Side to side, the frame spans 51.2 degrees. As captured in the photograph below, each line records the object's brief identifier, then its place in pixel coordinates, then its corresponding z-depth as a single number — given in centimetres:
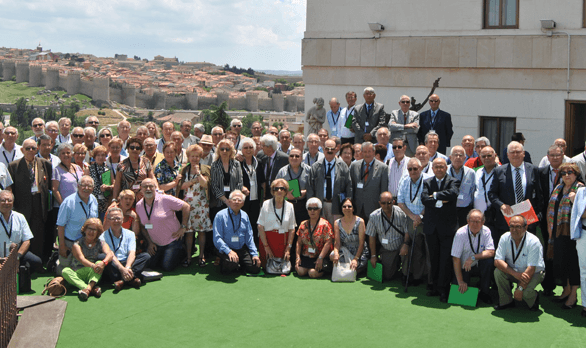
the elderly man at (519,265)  596
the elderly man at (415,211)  688
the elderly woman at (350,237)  713
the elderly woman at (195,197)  766
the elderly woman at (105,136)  842
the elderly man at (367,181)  739
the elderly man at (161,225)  737
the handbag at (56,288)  634
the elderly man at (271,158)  796
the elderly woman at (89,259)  644
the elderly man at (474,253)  628
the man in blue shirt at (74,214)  685
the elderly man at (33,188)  729
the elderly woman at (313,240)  718
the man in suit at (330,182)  750
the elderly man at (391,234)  702
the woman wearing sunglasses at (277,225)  733
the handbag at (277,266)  727
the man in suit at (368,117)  924
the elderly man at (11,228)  645
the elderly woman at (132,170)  749
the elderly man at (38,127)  834
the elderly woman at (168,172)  761
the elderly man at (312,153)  794
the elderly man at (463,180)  666
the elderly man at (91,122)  880
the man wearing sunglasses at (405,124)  884
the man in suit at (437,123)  897
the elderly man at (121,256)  667
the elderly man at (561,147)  718
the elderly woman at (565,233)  611
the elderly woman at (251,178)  779
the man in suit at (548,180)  648
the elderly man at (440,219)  650
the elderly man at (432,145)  752
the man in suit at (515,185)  646
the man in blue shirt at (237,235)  724
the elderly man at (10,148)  763
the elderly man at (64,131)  862
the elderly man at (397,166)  742
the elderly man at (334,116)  978
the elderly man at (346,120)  949
